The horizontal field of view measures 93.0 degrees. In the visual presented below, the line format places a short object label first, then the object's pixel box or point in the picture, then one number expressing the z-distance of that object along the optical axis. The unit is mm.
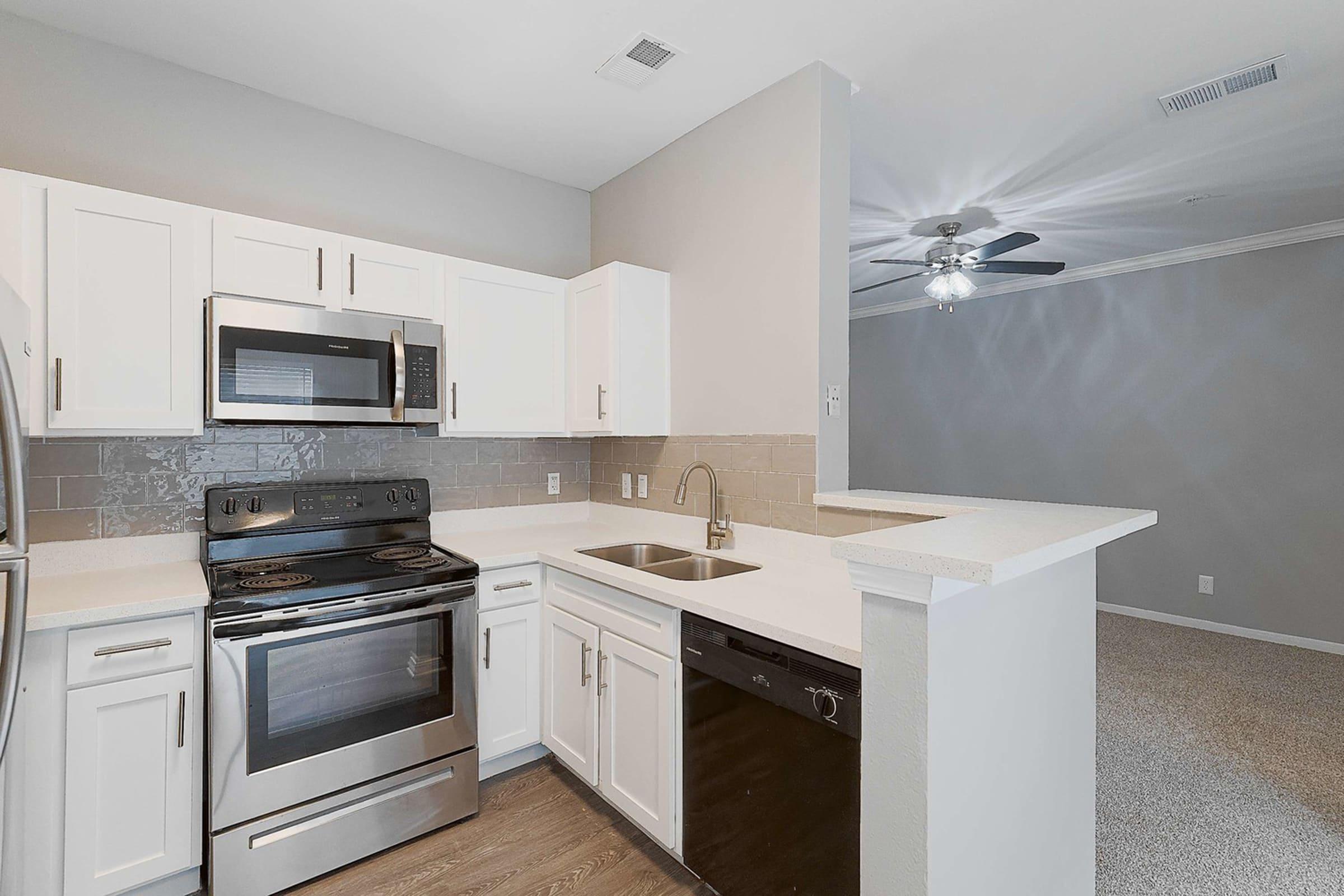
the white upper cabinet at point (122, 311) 1896
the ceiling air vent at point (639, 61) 2275
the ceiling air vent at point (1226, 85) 2404
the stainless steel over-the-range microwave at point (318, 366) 2143
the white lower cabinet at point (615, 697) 1978
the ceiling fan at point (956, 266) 3787
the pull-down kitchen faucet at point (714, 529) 2651
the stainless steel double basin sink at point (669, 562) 2482
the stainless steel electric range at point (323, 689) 1884
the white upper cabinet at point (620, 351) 2857
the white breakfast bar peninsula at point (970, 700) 1111
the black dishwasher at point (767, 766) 1431
